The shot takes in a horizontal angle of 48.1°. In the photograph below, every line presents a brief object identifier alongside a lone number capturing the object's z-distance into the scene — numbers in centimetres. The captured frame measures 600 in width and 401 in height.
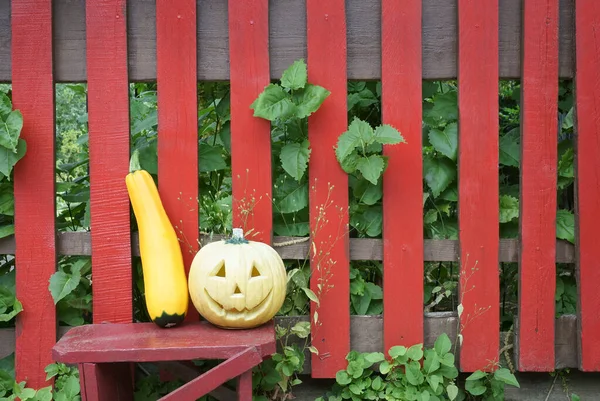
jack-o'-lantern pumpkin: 260
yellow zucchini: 273
